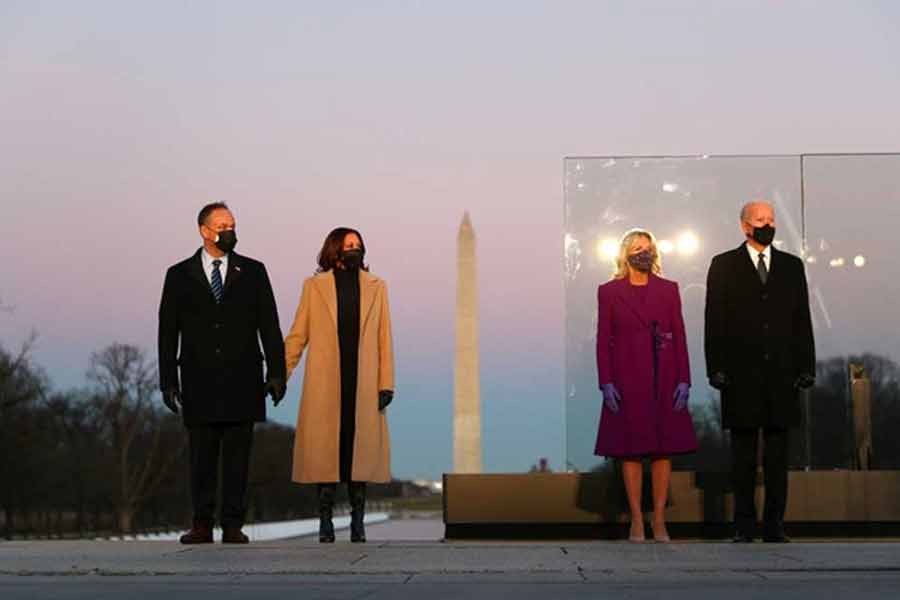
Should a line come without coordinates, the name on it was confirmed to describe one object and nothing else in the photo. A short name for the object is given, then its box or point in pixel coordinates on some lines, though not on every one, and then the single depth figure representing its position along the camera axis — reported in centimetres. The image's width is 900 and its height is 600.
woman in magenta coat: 934
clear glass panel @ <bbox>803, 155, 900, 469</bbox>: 1069
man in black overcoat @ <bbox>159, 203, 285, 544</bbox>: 902
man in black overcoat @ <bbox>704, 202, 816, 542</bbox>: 917
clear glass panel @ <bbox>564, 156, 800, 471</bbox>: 1084
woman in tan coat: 934
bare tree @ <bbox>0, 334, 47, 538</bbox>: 5084
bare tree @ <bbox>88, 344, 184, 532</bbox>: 6925
